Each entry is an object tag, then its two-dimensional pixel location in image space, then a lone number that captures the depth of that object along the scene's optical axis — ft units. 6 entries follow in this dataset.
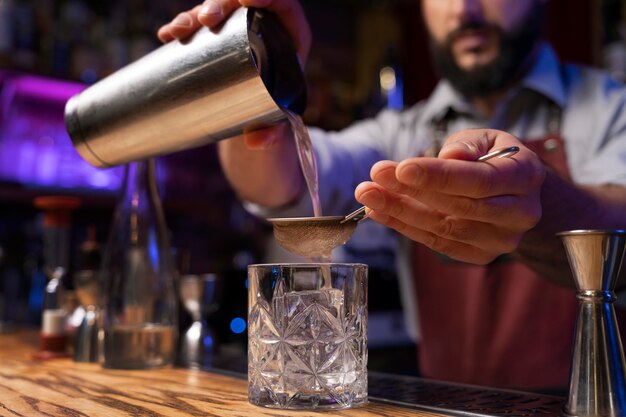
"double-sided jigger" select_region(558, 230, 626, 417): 2.44
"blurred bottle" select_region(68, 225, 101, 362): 4.46
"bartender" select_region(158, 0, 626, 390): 5.33
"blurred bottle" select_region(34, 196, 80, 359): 4.76
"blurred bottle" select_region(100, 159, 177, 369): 4.12
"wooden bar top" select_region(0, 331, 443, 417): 2.78
